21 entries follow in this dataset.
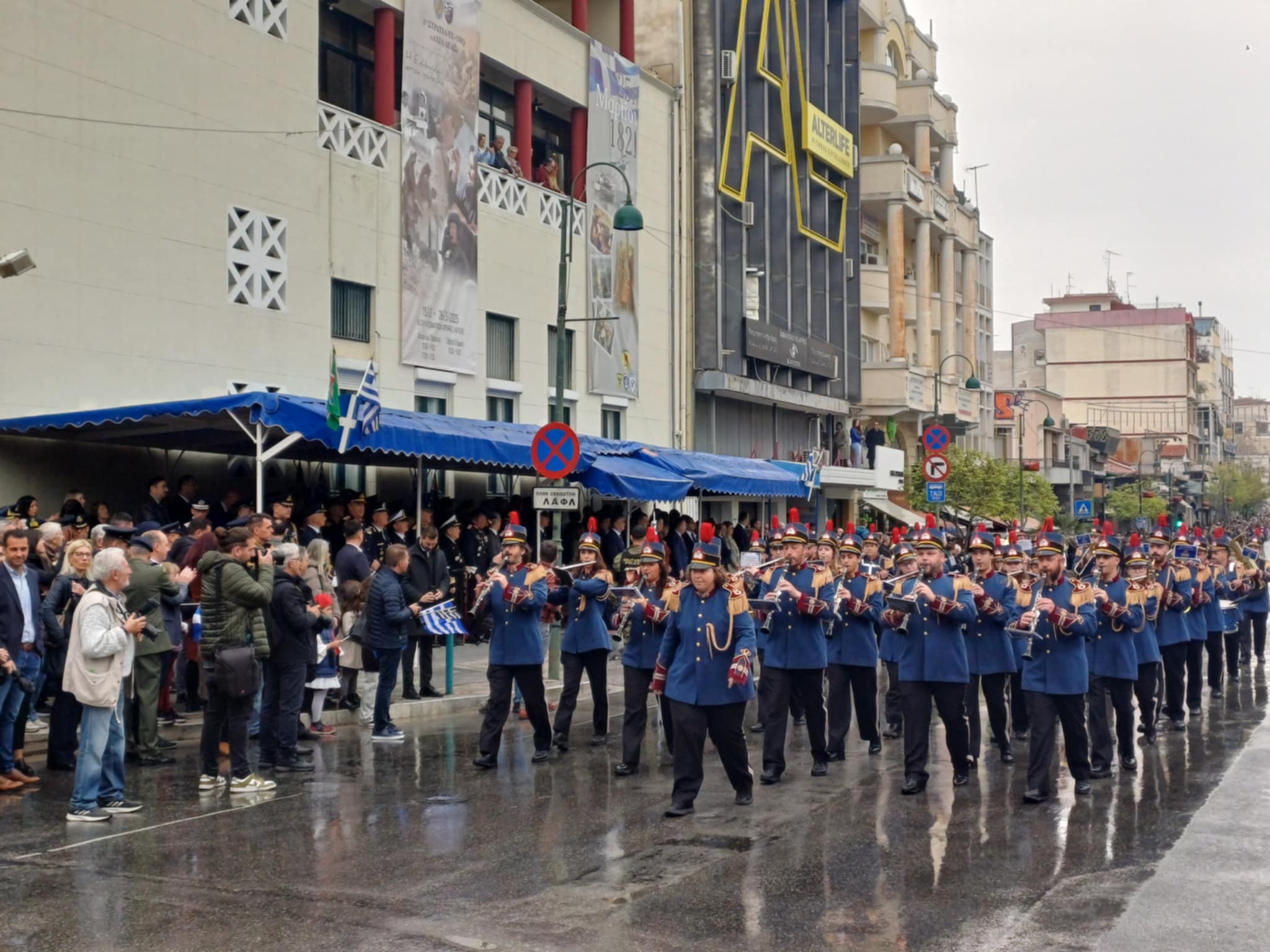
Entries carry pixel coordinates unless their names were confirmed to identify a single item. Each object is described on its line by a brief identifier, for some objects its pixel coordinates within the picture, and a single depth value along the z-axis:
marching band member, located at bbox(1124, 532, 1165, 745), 12.91
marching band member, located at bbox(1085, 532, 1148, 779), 12.20
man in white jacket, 9.97
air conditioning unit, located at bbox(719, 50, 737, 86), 36.12
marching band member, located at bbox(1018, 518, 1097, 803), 11.17
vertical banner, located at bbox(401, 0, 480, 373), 24.66
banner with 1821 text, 30.91
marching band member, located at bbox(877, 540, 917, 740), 14.52
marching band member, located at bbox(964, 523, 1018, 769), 12.45
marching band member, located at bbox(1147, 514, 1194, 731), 15.25
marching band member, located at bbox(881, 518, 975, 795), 11.30
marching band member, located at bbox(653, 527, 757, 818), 10.33
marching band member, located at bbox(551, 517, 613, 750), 13.13
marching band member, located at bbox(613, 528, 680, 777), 12.04
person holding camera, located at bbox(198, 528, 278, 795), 10.97
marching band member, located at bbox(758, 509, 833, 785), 12.23
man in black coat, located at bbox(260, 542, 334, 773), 11.81
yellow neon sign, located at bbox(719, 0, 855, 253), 36.72
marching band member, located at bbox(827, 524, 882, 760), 13.13
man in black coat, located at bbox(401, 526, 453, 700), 15.83
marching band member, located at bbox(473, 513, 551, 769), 12.48
